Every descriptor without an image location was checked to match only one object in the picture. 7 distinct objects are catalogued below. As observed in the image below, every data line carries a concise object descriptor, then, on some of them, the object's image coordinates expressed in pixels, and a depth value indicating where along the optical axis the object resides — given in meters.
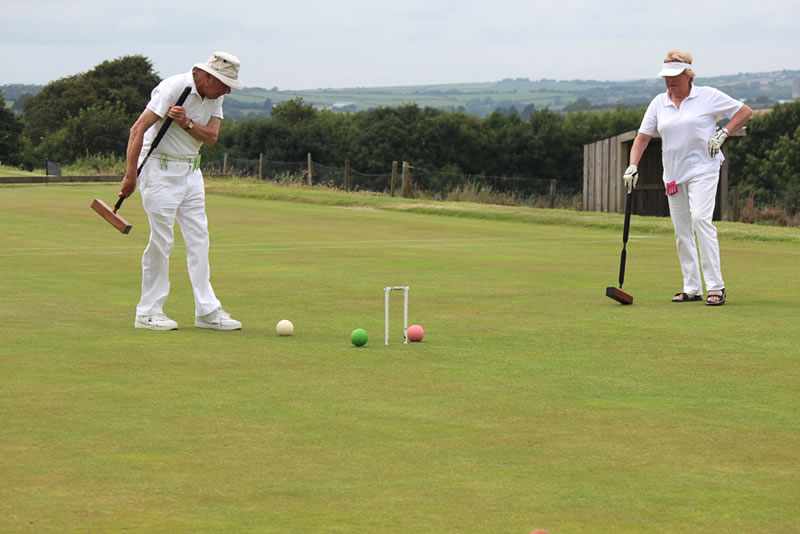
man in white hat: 15.08
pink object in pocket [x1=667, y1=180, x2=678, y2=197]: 19.16
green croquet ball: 13.75
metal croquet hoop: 13.32
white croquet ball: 14.73
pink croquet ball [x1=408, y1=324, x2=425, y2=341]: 14.27
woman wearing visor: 18.78
